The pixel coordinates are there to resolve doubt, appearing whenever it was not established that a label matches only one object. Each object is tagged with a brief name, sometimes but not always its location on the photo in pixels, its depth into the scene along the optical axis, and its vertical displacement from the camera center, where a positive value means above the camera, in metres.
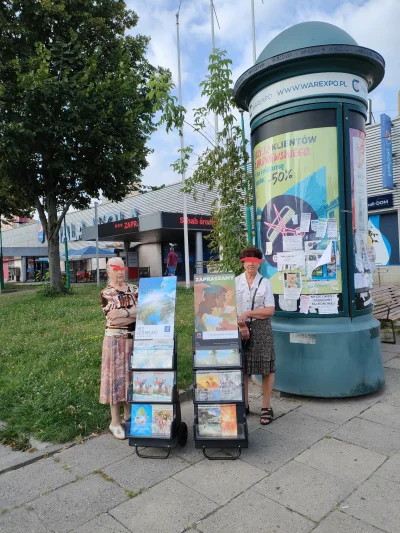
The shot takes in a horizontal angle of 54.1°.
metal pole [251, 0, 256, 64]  11.34 +7.02
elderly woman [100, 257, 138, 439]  3.69 -0.67
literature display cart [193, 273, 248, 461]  3.21 -0.87
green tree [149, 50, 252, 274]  5.50 +1.53
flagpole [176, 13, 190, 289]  16.78 +2.33
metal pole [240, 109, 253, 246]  5.53 +0.63
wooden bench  6.72 -0.80
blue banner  14.56 +4.00
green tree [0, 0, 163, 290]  11.41 +5.16
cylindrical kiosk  4.24 +0.54
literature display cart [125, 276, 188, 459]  3.29 -0.95
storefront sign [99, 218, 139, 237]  21.39 +2.45
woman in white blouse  3.75 -0.58
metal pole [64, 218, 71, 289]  21.99 +0.26
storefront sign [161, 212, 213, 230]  19.94 +2.44
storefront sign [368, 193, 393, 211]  15.23 +2.34
